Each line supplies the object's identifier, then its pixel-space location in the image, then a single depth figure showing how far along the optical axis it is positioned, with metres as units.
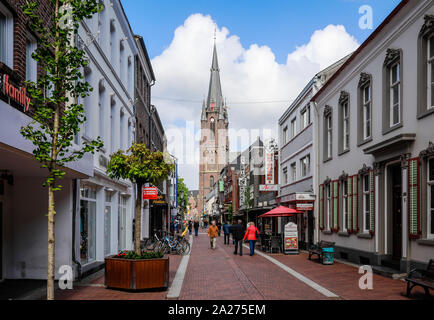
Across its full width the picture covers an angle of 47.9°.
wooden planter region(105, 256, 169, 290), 10.66
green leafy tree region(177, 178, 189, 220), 86.06
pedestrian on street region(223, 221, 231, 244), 32.73
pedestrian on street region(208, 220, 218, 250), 27.17
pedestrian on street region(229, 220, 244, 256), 22.55
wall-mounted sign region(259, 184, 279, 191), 32.60
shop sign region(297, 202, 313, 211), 23.52
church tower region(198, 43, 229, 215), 114.96
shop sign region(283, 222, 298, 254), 22.67
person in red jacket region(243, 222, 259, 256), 21.67
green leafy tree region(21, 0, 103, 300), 6.93
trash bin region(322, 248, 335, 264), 17.20
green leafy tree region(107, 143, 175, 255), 11.35
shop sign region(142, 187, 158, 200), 24.81
